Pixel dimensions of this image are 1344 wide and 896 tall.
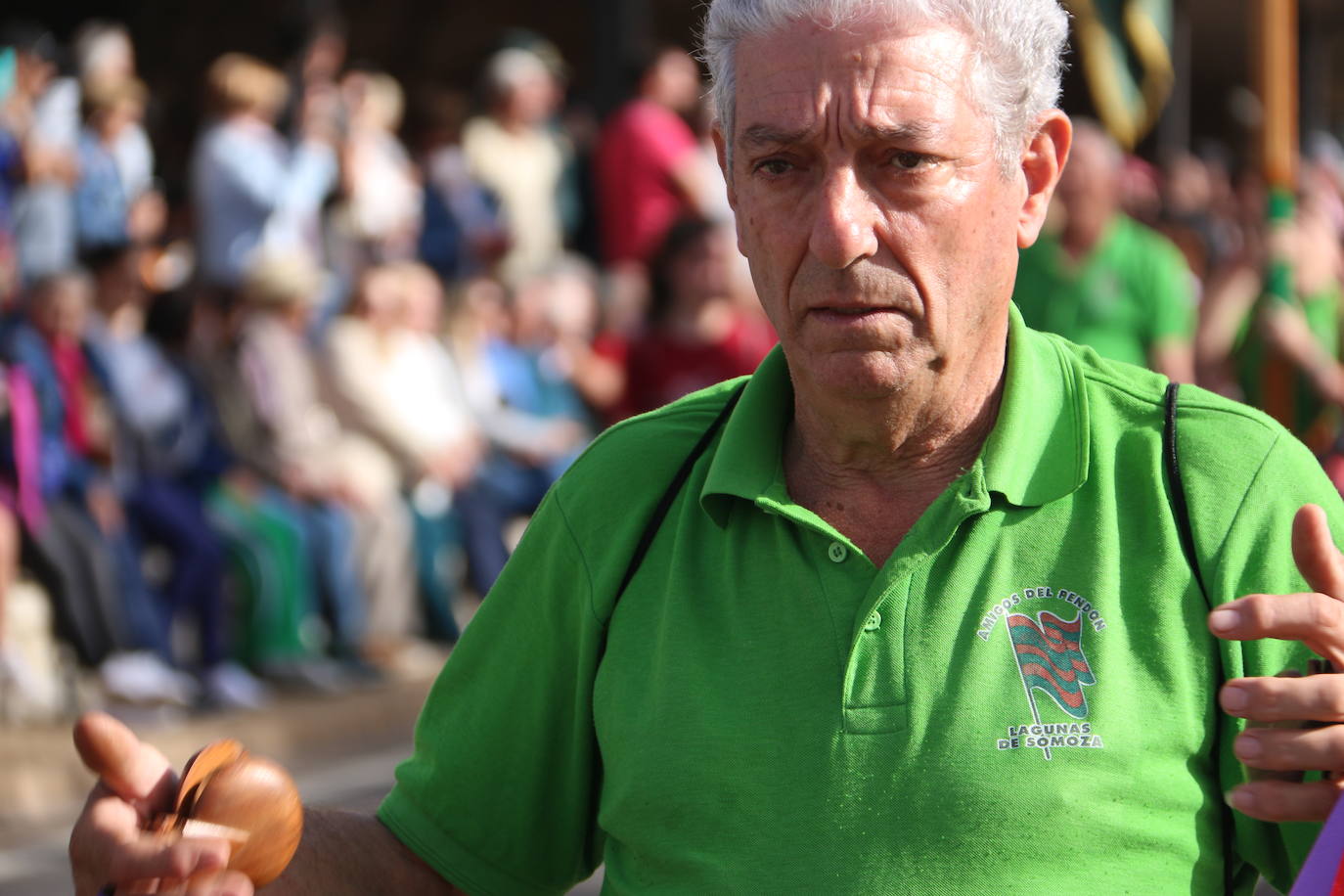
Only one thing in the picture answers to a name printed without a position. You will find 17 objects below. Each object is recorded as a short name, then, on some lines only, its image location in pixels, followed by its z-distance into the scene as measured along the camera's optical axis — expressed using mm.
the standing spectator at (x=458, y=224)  18797
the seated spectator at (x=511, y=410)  17281
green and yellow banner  13891
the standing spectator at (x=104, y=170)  16328
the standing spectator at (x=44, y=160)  15656
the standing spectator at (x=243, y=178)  16703
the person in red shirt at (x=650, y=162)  17656
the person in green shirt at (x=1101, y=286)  12586
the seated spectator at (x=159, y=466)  14437
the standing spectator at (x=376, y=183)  18203
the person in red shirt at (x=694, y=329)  14219
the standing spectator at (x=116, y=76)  16797
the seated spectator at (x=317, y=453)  15664
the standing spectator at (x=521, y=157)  19125
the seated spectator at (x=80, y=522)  13664
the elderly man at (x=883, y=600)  4242
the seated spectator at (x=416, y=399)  16516
